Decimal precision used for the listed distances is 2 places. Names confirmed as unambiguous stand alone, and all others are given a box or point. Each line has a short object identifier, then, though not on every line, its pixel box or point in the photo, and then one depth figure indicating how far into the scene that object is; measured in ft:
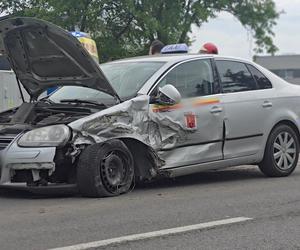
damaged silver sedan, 28.38
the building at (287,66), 398.03
